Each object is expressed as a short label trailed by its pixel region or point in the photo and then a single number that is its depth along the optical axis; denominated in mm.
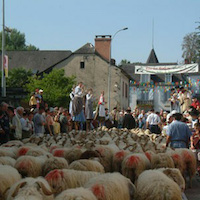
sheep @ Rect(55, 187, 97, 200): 4742
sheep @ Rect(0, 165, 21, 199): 5942
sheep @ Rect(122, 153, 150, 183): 7828
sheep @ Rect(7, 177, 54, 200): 4971
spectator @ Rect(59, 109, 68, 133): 18006
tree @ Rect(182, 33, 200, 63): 60175
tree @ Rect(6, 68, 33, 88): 51219
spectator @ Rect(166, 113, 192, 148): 10750
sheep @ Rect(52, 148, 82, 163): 8820
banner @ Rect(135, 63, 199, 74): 31753
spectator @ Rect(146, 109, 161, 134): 20905
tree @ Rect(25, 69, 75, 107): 44625
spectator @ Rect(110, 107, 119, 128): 25703
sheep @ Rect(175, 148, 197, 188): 9430
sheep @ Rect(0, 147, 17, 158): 8693
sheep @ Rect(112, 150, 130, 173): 8630
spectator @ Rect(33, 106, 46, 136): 14086
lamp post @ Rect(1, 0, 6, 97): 19328
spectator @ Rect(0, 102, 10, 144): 11625
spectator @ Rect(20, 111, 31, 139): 13404
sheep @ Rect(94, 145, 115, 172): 8858
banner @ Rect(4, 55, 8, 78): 22250
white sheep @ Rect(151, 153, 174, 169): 8265
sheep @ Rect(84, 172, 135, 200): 5438
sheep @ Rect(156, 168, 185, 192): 6746
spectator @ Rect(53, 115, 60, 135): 17342
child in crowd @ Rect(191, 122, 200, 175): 11271
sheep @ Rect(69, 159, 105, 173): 7059
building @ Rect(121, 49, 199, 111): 61850
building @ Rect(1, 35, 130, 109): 48438
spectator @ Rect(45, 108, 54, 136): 15664
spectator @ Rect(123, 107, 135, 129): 21938
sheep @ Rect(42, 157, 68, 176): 7387
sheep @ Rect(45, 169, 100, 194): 6001
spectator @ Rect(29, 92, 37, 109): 17833
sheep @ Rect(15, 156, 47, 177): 7293
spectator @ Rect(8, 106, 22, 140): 12602
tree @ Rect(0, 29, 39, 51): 84938
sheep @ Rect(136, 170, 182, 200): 5598
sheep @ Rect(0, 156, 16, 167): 7563
